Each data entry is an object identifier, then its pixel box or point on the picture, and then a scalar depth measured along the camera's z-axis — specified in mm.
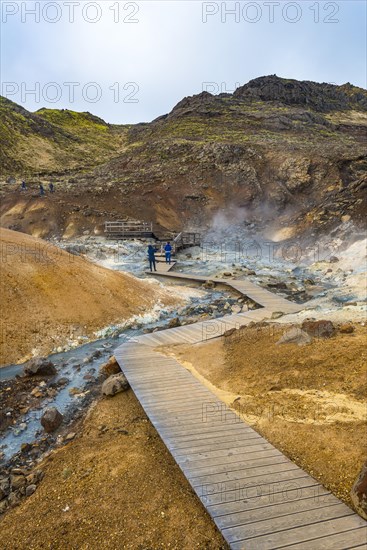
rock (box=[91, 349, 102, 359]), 12445
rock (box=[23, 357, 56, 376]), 11117
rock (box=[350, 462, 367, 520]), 4906
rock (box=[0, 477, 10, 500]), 6793
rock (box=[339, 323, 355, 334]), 10062
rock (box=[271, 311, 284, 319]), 14056
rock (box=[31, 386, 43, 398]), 10235
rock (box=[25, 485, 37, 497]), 6652
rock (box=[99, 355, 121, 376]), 11086
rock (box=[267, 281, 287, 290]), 20644
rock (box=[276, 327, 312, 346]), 9953
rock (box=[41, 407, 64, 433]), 8648
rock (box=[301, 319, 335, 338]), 10023
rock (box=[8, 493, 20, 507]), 6527
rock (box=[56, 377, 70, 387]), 10828
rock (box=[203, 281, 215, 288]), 20923
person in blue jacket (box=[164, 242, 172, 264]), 26534
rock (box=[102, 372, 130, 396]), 9555
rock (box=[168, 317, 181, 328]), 14531
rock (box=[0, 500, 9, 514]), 6431
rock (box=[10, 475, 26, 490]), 6909
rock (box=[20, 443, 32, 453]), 8043
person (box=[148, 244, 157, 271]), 23578
